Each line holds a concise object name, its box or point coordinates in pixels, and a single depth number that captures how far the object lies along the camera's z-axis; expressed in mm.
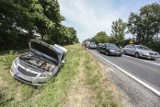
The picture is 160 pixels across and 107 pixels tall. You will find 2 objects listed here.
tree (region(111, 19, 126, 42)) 59219
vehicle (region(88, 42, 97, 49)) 31188
